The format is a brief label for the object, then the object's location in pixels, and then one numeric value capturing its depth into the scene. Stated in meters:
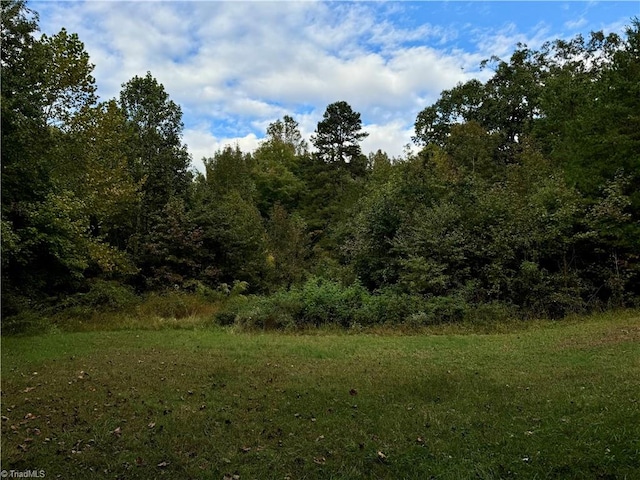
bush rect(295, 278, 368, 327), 12.91
